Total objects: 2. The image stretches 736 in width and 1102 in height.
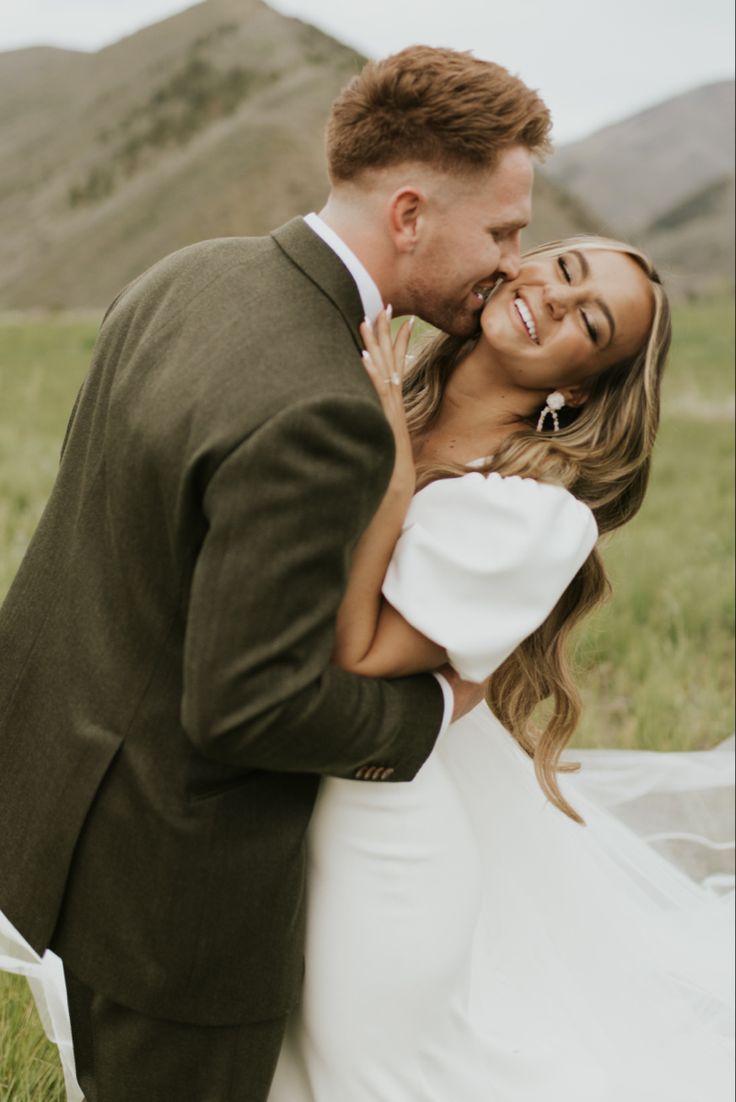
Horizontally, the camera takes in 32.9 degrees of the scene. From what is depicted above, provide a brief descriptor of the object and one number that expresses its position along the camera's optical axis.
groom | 1.91
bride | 2.29
